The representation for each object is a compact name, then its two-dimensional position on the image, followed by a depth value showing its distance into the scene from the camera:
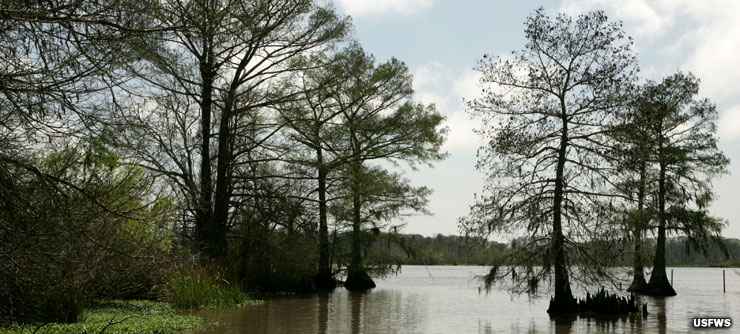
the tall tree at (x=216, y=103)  23.77
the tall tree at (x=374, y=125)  32.28
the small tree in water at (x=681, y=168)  31.44
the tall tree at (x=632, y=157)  20.23
